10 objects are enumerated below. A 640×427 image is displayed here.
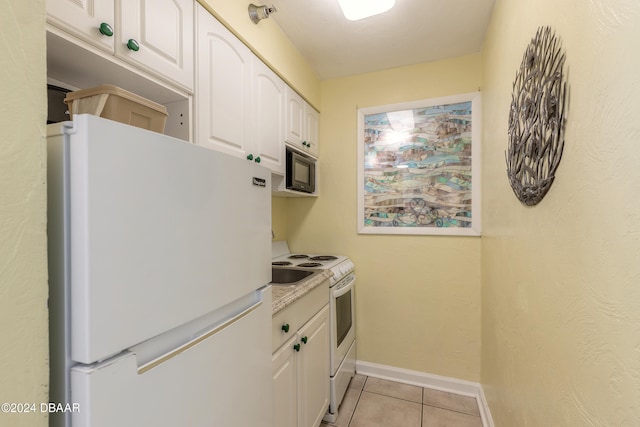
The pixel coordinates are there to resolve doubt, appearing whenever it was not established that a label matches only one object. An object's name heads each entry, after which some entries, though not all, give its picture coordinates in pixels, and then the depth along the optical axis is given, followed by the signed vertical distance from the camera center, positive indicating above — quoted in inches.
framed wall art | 81.7 +13.7
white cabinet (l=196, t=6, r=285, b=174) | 47.1 +22.7
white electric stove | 70.5 -28.9
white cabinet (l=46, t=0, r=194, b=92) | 30.0 +22.9
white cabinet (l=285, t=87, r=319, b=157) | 76.5 +26.4
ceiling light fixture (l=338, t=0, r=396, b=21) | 56.0 +42.2
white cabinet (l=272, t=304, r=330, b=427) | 46.9 -32.3
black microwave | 75.4 +11.4
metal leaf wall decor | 30.0 +11.6
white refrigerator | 18.9 -5.6
